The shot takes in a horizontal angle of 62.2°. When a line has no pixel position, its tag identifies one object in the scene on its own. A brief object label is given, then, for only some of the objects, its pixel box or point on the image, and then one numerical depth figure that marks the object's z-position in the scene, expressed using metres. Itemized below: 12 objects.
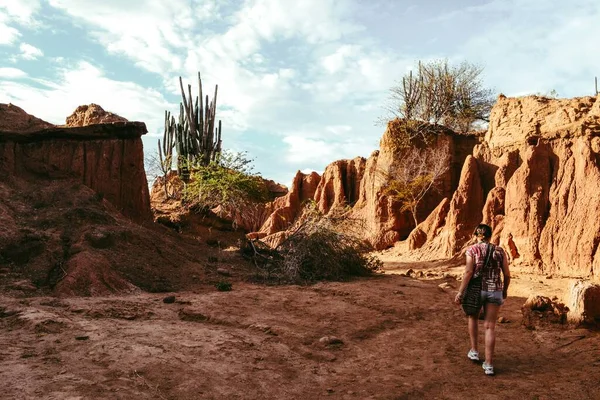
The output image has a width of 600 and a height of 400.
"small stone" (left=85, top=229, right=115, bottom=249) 10.01
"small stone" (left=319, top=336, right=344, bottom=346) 6.45
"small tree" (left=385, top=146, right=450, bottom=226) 22.89
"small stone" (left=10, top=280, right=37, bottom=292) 8.10
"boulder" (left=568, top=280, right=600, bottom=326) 7.20
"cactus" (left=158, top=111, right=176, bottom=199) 29.33
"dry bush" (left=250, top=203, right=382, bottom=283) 11.92
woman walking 5.49
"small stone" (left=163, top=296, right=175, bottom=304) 8.19
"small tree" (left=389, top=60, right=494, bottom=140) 29.81
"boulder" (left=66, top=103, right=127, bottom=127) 19.11
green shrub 22.64
